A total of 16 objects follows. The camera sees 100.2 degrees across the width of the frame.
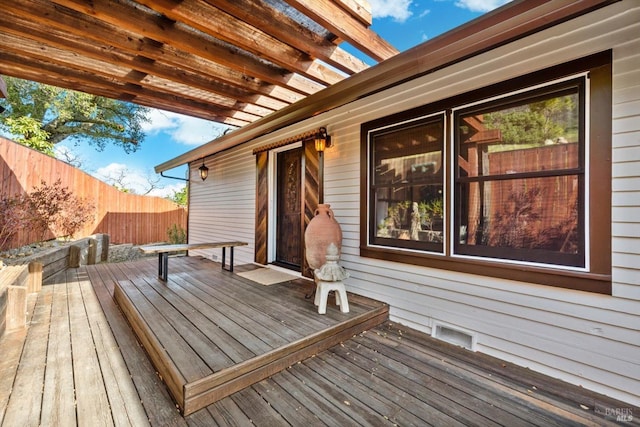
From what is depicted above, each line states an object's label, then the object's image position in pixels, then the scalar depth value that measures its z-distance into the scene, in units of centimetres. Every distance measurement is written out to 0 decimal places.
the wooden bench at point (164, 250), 378
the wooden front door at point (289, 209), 441
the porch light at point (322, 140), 359
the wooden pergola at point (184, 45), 210
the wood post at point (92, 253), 606
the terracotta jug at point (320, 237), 299
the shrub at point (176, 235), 934
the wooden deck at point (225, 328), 176
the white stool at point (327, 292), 268
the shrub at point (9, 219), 415
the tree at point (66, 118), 975
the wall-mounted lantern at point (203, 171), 637
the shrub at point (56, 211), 545
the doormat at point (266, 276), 389
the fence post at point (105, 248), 728
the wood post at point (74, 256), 519
